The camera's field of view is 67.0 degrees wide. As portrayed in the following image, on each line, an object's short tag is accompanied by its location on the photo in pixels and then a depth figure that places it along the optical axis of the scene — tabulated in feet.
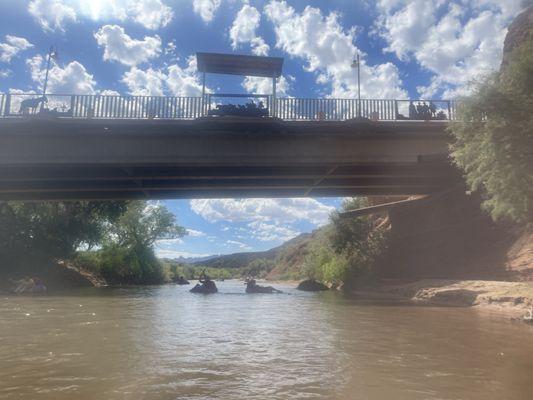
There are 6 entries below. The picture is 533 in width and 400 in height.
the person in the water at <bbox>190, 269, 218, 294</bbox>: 113.30
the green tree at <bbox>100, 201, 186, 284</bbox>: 178.81
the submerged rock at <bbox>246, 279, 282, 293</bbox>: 117.11
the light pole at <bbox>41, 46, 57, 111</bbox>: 86.48
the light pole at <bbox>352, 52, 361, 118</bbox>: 93.45
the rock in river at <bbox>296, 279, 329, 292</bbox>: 124.57
